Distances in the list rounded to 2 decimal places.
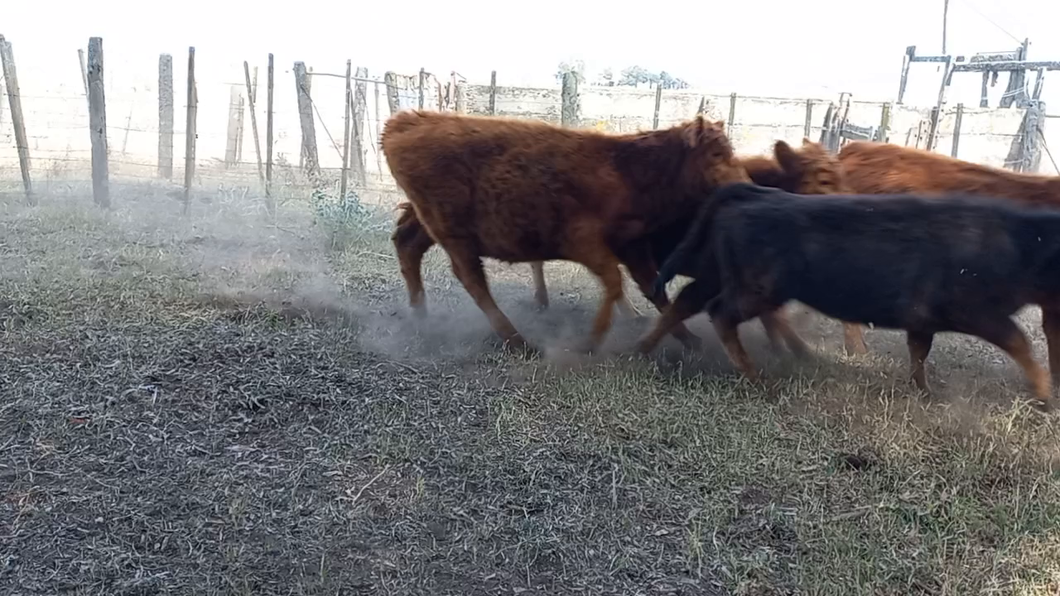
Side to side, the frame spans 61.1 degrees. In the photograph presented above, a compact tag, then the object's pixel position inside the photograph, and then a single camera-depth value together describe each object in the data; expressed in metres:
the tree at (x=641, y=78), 34.38
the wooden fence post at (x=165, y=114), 14.04
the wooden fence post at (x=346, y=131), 11.28
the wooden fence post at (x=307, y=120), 12.70
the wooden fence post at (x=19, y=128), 10.83
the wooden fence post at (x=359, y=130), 13.62
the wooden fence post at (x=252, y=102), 12.85
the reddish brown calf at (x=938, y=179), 5.60
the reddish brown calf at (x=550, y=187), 5.96
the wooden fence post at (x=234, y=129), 15.16
